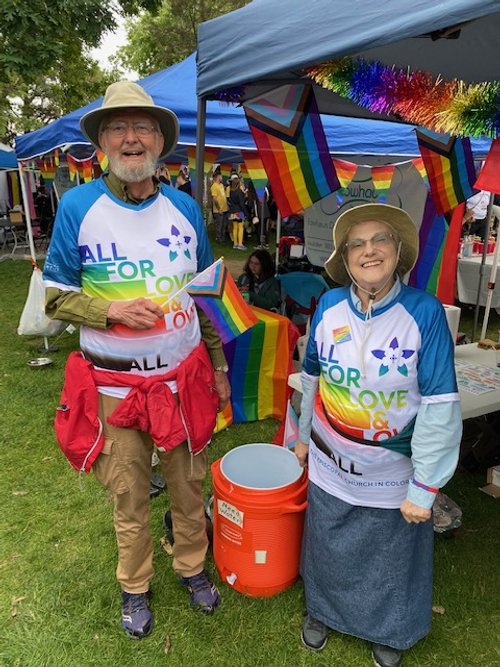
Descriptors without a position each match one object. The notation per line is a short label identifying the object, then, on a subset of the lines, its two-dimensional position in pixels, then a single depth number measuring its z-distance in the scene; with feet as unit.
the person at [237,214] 45.16
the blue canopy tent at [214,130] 13.28
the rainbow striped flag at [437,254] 17.47
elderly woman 5.57
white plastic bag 18.02
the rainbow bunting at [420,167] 17.04
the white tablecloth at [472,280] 22.88
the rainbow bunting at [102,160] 16.55
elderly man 6.13
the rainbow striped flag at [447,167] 13.69
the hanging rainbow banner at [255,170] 19.31
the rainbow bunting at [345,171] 17.28
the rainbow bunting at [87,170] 24.04
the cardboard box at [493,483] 10.72
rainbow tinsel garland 5.25
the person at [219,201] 46.57
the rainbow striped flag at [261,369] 13.29
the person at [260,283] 16.51
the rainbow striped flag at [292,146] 10.37
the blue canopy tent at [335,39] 4.92
